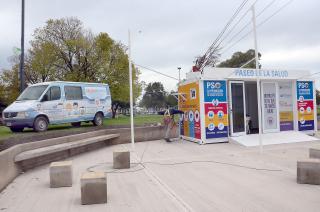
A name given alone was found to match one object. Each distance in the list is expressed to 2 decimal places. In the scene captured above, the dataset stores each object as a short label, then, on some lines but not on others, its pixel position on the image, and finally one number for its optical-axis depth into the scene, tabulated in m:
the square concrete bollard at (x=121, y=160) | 6.56
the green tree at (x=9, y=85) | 25.97
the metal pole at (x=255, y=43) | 7.98
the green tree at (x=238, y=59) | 39.04
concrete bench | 6.30
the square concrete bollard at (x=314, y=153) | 6.54
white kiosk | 10.08
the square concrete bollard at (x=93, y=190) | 4.27
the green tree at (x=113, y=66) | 24.73
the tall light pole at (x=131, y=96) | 8.07
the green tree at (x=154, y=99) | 60.03
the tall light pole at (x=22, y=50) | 10.94
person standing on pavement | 11.09
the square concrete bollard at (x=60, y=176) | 5.27
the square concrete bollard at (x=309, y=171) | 4.95
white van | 8.93
